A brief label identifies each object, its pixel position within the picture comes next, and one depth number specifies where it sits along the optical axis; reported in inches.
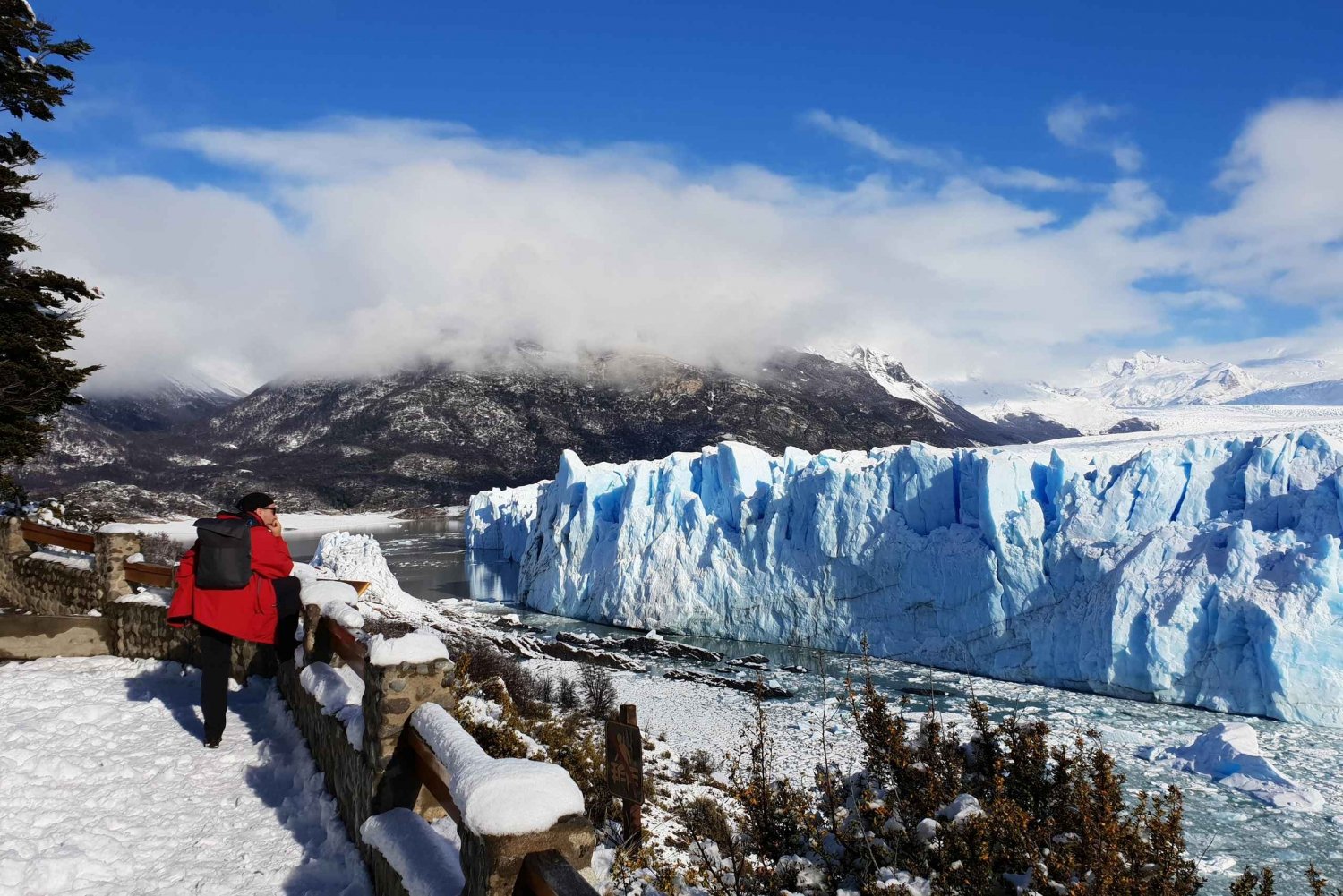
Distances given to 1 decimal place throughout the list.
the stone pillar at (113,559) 282.5
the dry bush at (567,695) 689.6
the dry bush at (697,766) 459.5
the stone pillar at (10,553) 345.4
